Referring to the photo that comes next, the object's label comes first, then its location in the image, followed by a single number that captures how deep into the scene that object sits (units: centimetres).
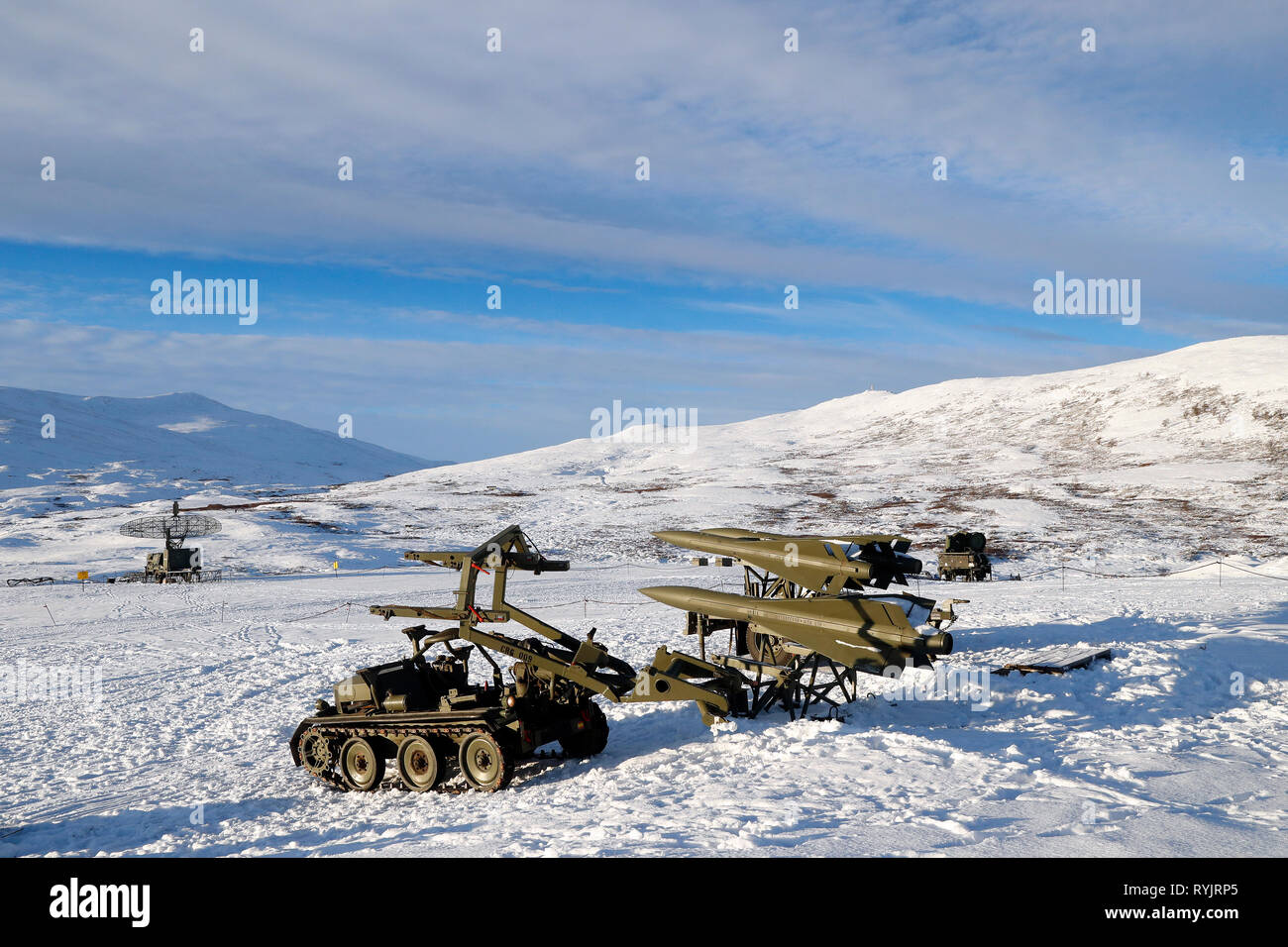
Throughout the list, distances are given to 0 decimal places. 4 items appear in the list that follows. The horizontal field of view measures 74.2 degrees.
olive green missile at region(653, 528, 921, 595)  1388
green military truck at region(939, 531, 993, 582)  3766
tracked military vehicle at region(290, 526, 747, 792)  1195
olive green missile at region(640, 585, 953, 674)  1242
